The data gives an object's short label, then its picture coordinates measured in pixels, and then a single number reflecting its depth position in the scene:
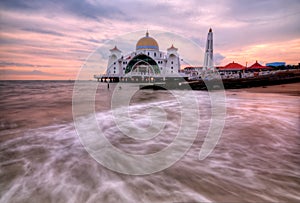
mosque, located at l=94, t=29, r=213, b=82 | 51.28
